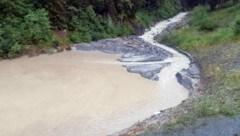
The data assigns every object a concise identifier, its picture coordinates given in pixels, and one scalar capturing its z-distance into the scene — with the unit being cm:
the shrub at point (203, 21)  4516
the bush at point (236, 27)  3625
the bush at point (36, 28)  3531
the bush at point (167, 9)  6675
